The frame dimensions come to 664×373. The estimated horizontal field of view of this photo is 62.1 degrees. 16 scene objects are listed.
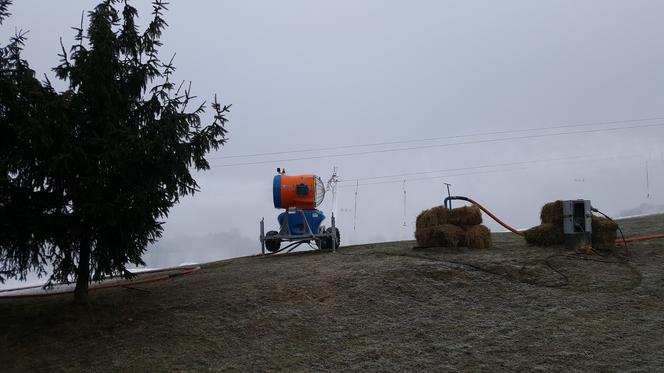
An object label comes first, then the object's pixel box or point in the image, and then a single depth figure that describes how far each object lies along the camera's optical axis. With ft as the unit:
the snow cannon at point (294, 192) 48.70
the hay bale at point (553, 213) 37.81
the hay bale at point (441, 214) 40.57
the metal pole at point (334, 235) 45.78
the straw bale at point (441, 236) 38.63
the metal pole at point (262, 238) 49.38
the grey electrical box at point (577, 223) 35.37
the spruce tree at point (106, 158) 26.66
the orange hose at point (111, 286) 37.68
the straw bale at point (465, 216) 40.16
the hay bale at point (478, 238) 38.45
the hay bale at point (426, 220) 40.45
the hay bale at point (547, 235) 37.60
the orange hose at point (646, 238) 37.70
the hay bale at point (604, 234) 35.35
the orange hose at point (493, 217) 42.57
